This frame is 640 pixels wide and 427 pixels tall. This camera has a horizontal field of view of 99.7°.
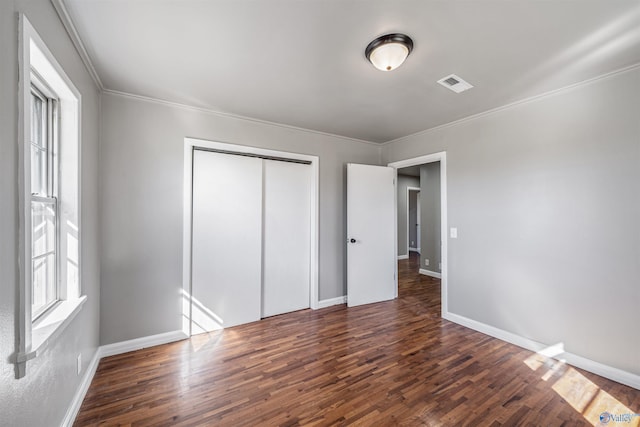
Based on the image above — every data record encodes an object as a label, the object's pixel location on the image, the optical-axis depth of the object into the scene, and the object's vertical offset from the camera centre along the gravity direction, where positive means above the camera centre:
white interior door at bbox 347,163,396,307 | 3.90 -0.31
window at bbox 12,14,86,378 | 1.15 +0.09
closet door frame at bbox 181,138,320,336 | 2.89 +0.08
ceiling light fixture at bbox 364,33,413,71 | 1.76 +1.10
